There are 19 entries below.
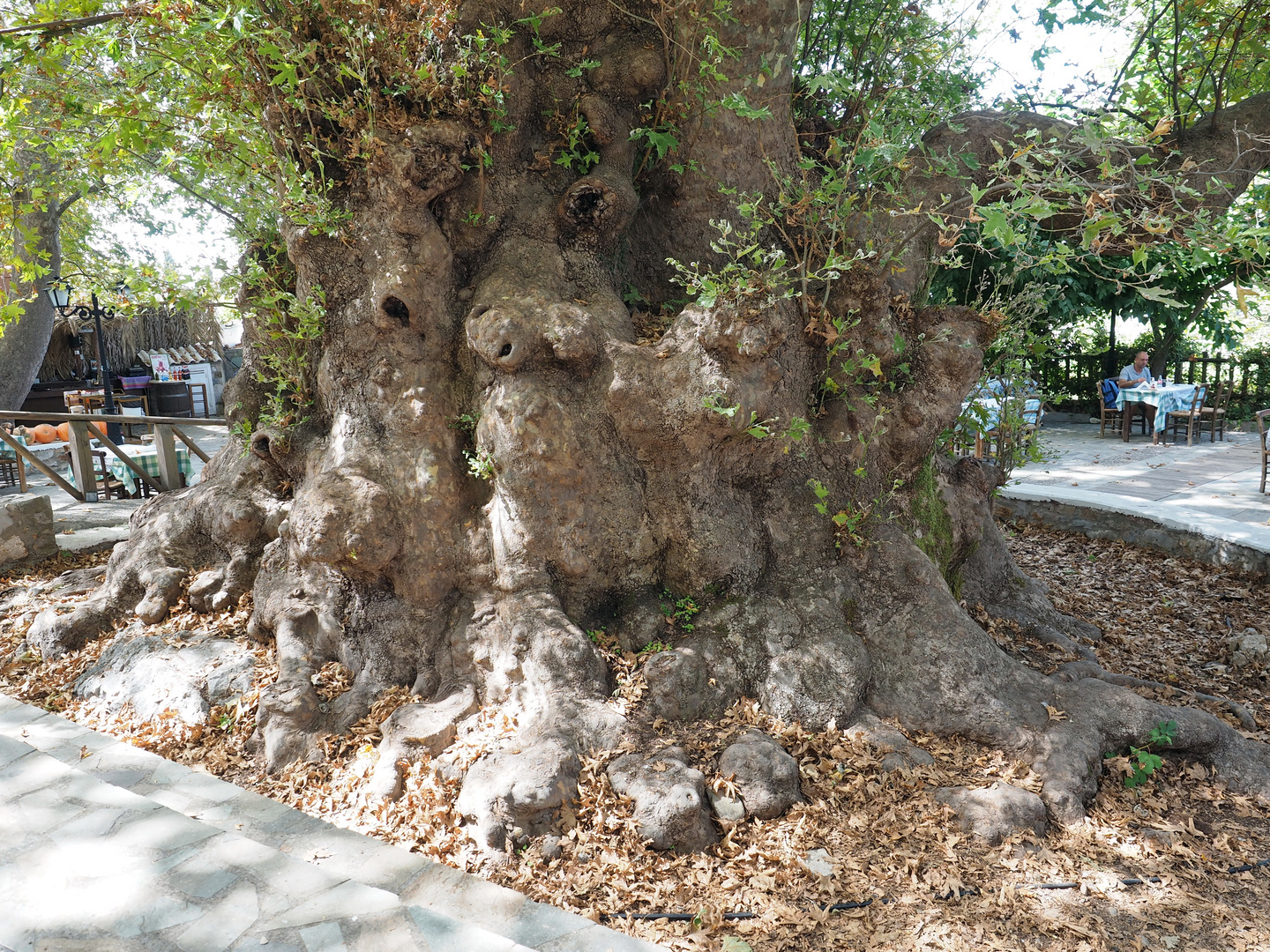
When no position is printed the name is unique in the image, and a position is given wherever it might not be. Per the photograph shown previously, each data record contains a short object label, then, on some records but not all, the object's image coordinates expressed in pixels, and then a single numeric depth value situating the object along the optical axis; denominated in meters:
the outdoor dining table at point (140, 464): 8.94
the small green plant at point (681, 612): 4.09
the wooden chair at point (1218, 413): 13.10
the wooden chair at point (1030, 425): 5.85
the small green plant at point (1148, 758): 3.60
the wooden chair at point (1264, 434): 8.10
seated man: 13.64
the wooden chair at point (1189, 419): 12.86
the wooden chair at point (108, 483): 9.30
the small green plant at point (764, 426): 3.66
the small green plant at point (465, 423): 4.22
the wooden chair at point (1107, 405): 14.26
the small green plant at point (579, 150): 4.29
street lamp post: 11.13
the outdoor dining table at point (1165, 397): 13.12
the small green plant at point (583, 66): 4.09
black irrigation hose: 2.80
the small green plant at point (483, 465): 4.00
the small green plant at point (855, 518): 4.16
